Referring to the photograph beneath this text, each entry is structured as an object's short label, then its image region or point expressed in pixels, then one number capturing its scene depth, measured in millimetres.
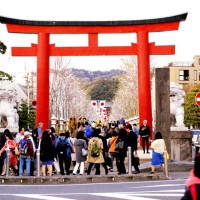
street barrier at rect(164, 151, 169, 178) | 17791
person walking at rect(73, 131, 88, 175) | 18766
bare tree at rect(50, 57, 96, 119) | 54000
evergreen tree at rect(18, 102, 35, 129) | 51750
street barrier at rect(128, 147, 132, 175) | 18031
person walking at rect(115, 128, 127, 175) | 18500
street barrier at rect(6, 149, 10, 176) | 17998
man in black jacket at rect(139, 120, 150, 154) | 24406
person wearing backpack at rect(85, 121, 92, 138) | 24875
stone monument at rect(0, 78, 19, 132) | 27123
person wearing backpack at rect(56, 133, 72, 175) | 18906
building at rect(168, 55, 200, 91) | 98312
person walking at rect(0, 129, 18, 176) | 19234
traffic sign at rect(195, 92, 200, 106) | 18344
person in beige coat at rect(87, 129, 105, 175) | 18031
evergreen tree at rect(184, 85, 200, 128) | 77250
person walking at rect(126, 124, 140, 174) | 18859
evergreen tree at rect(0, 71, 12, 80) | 33788
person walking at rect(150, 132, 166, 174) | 18141
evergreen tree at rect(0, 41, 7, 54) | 31562
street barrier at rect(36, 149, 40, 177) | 18062
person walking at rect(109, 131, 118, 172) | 19702
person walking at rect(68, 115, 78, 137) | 26484
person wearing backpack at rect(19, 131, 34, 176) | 18734
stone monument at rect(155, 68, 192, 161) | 20422
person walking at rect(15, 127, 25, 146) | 21309
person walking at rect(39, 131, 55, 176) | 18078
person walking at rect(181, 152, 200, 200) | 5480
